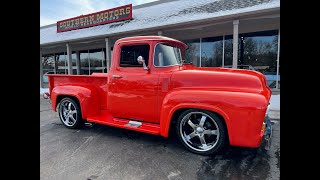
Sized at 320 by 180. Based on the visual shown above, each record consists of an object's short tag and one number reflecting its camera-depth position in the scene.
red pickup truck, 3.13
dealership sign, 14.02
